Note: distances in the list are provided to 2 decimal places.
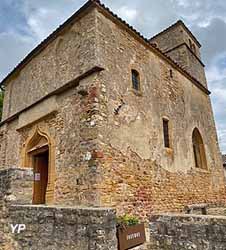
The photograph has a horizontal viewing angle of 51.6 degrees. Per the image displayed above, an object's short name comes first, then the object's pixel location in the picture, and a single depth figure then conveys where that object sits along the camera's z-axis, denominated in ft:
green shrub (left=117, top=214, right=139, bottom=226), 17.03
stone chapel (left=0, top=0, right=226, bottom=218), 21.15
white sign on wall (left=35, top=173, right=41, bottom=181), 29.66
